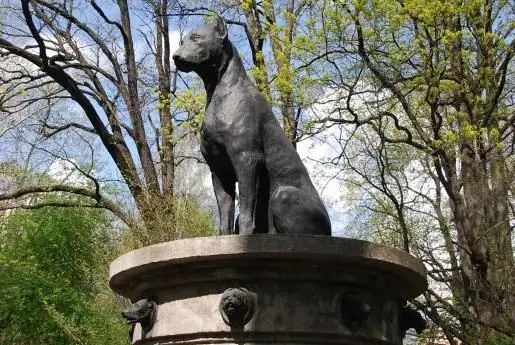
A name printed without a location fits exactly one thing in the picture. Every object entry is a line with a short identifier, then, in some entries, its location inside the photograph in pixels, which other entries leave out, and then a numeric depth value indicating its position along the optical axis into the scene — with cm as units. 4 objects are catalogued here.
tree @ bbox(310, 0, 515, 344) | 1245
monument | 509
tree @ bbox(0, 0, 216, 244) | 1940
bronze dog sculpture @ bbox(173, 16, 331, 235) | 582
